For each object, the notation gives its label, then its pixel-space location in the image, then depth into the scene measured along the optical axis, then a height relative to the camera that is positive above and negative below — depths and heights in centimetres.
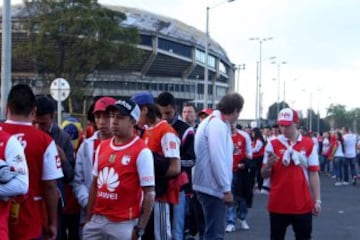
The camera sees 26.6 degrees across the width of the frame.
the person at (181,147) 852 -27
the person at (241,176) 1348 -94
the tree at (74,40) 3806 +422
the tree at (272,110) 11122 +205
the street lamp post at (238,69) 9186 +668
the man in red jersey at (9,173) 482 -33
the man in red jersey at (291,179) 809 -60
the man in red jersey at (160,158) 703 -33
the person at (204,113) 1187 +16
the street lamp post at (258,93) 7812 +315
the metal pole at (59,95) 1881 +66
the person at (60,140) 677 -17
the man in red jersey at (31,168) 548 -34
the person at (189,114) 1138 +13
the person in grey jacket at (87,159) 684 -34
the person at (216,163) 790 -43
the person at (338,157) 2658 -119
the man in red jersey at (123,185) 579 -48
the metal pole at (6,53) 1667 +153
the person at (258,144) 2008 -57
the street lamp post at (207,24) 4512 +587
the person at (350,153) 2597 -99
